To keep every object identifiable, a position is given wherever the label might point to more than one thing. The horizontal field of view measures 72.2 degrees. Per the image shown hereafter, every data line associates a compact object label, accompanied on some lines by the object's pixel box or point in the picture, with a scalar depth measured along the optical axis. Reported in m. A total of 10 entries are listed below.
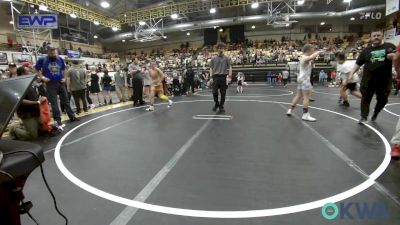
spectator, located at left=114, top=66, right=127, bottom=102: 10.01
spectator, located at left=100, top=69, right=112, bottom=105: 10.71
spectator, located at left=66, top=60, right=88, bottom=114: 7.54
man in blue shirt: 5.58
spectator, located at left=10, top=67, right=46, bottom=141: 4.82
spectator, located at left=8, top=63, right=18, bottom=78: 5.51
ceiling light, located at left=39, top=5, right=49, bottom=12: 15.29
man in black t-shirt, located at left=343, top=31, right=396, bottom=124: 4.59
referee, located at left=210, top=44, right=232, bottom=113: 7.02
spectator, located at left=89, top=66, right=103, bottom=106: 10.38
